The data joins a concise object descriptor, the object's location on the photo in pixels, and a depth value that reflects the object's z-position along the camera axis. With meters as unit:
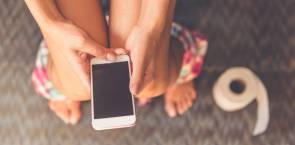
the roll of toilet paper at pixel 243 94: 1.03
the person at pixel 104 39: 0.74
